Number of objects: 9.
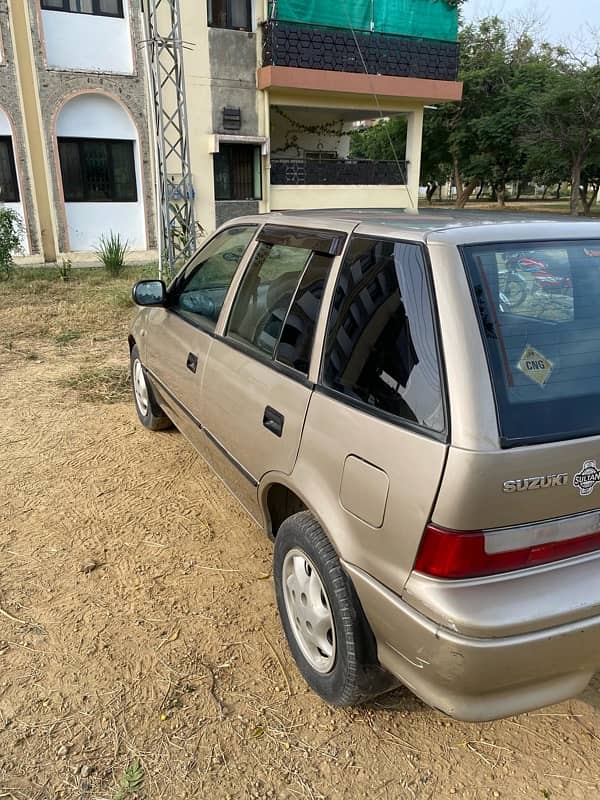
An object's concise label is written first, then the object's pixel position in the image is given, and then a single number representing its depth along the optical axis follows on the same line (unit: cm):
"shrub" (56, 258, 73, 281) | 1268
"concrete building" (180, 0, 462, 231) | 1612
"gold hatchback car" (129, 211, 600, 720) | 172
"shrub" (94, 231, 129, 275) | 1234
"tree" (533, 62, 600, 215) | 2327
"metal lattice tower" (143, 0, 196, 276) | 1156
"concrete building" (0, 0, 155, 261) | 1446
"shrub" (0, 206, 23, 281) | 1185
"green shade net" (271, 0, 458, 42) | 1600
